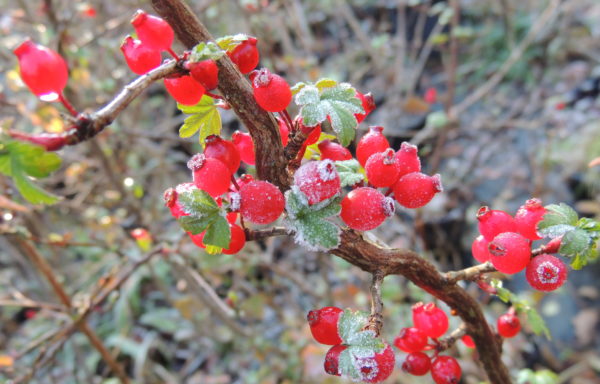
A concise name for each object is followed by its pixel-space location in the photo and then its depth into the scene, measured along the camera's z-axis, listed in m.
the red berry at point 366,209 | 0.10
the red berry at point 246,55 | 0.10
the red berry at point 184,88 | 0.09
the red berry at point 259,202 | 0.09
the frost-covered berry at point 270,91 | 0.09
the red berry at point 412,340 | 0.13
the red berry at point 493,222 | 0.11
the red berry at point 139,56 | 0.10
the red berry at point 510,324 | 0.14
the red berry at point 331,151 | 0.12
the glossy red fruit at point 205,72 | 0.09
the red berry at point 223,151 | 0.10
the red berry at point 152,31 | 0.09
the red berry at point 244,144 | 0.11
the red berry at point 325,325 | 0.10
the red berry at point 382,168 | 0.10
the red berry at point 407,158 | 0.11
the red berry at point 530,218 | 0.11
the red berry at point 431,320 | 0.13
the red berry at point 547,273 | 0.10
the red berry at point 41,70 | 0.09
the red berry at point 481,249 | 0.12
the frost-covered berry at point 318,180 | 0.09
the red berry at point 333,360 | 0.10
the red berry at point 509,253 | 0.10
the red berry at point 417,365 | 0.12
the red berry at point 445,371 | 0.12
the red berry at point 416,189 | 0.10
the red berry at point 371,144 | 0.11
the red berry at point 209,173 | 0.10
